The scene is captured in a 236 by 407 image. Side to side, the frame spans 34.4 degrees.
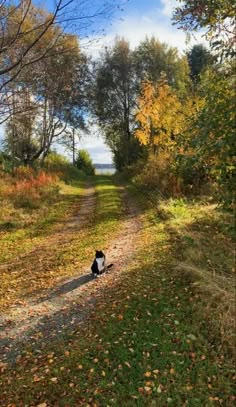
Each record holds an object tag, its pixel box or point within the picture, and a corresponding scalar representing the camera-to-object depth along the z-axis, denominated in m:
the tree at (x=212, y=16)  5.88
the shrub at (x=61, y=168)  25.72
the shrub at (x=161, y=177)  15.49
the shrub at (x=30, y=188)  15.15
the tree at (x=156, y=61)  33.41
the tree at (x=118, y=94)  33.72
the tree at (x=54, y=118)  16.11
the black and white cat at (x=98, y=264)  7.59
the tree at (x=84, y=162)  39.78
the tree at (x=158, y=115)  17.92
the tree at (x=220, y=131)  4.70
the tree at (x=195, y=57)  35.47
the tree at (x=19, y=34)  6.37
